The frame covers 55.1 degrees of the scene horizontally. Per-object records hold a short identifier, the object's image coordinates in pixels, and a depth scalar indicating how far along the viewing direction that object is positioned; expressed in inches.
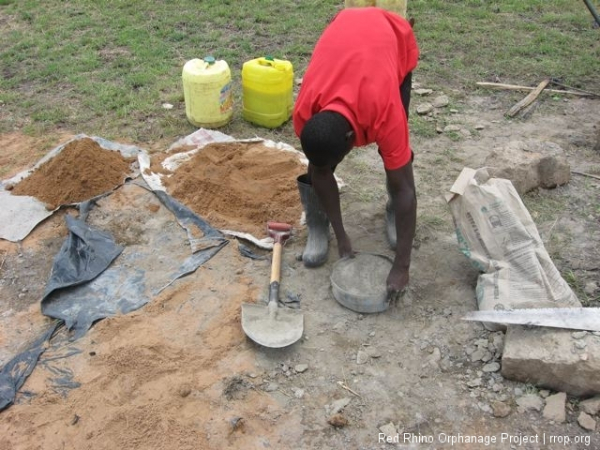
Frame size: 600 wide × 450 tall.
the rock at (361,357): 111.3
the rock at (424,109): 199.6
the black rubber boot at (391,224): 138.0
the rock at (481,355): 109.2
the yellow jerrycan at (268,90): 187.6
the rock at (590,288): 122.2
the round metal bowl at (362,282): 119.3
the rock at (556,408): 98.3
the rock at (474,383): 105.2
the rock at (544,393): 102.2
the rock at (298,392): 105.5
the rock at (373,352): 112.2
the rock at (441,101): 205.0
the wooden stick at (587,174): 163.3
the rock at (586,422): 96.3
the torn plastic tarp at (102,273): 125.6
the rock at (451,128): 190.1
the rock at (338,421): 99.1
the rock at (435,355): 110.7
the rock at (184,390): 105.3
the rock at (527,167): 149.9
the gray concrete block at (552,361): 97.7
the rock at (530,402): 100.8
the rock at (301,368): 109.7
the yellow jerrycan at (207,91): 185.5
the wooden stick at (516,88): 210.8
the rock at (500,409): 99.7
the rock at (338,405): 102.2
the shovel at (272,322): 113.3
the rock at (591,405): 98.4
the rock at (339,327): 118.1
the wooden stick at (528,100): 199.8
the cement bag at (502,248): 109.7
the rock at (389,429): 98.1
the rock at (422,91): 212.4
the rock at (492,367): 107.0
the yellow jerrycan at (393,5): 167.2
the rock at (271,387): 106.4
